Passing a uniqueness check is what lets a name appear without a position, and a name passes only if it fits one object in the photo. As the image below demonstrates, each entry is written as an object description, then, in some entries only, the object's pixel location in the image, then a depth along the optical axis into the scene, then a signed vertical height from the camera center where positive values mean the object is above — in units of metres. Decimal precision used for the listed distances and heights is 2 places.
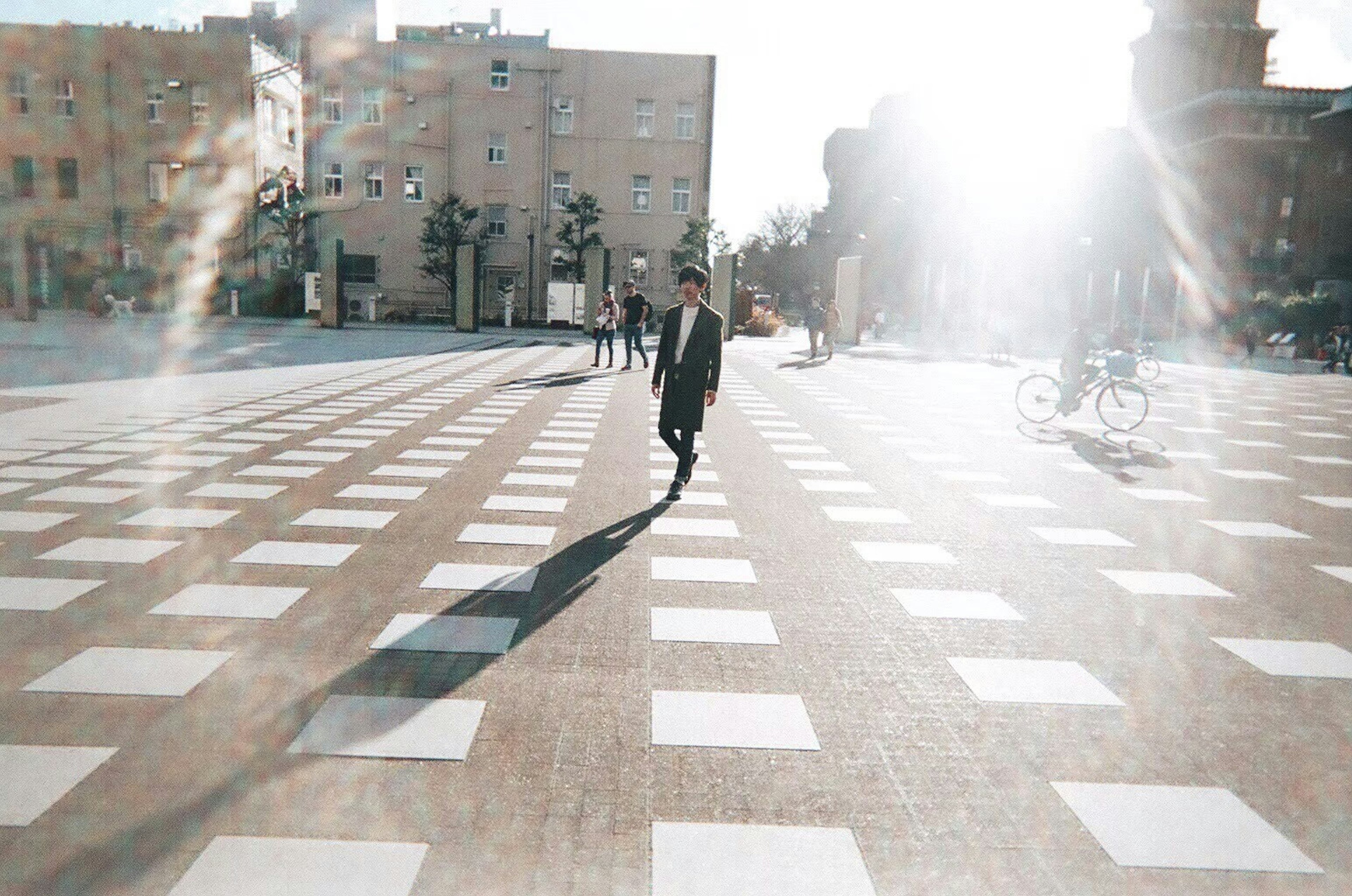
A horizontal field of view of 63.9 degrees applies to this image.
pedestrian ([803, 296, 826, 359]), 32.72 -0.84
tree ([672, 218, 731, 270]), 48.97 +2.15
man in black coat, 9.71 -0.67
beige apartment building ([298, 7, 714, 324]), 53.44 +6.49
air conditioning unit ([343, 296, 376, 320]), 52.91 -1.48
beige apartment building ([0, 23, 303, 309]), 49.41 +5.65
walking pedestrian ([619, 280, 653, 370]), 23.38 -0.63
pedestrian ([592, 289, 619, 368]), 24.38 -0.70
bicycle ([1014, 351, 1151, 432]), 15.86 -1.37
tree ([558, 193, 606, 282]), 50.69 +2.57
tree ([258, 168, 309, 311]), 48.19 +2.69
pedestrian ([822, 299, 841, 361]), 31.69 -0.85
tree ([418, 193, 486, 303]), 50.75 +2.08
